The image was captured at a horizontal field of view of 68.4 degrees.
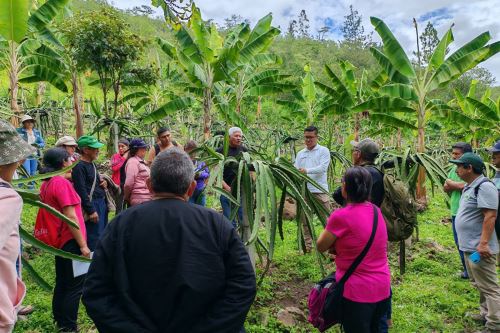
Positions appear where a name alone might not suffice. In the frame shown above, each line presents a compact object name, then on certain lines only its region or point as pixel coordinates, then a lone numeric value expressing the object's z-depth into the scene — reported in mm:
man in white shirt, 5062
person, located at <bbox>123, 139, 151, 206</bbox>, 4184
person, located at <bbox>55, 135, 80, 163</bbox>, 3920
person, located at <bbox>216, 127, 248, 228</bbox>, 3400
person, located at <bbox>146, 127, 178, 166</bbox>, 4789
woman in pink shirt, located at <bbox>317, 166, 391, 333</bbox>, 2398
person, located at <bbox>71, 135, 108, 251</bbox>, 3533
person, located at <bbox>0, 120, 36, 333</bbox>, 1487
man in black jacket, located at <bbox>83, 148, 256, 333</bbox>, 1527
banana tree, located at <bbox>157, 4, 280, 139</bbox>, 7730
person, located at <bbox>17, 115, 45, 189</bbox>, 6184
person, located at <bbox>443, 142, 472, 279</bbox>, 4582
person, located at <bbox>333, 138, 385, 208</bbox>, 3525
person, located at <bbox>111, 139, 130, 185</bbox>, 5215
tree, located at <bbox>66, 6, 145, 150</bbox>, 6902
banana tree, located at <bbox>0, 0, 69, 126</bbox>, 5504
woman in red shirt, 3035
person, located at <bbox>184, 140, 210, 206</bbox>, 4473
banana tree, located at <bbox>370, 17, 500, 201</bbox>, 7262
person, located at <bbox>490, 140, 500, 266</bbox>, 3742
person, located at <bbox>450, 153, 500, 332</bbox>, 3348
